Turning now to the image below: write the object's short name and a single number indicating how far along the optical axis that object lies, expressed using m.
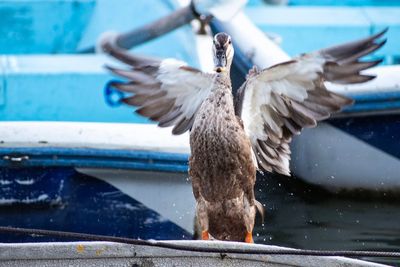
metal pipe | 16.32
